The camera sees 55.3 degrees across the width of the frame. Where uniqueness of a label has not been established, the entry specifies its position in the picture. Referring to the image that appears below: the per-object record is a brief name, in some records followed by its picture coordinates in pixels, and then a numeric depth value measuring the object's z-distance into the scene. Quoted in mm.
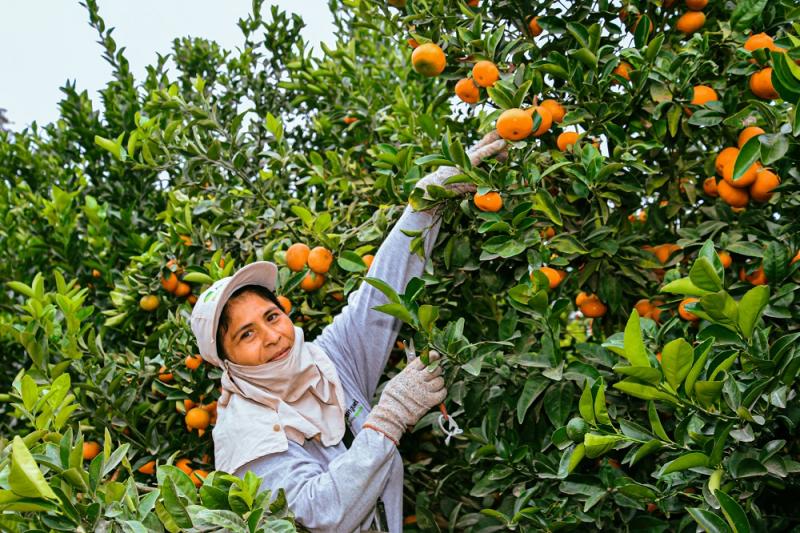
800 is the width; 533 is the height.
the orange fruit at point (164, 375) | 2344
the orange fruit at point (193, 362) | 2232
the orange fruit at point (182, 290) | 2428
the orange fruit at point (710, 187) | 1982
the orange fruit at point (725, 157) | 1786
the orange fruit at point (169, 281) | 2402
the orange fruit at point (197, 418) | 2201
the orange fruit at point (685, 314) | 1620
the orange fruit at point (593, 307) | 2008
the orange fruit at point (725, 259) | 1747
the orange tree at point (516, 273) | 1252
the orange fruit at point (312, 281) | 2143
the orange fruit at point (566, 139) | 1884
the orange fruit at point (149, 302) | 2482
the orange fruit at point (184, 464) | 2261
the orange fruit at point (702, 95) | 1810
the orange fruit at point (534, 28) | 2064
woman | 1617
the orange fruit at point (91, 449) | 2324
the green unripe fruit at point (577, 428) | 1297
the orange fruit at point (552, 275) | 1762
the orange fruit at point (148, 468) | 2201
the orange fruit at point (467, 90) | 1961
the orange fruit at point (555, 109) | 1871
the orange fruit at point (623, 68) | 1940
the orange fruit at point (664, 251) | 1968
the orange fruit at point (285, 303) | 2143
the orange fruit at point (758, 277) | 1728
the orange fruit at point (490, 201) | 1742
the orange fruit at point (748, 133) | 1711
